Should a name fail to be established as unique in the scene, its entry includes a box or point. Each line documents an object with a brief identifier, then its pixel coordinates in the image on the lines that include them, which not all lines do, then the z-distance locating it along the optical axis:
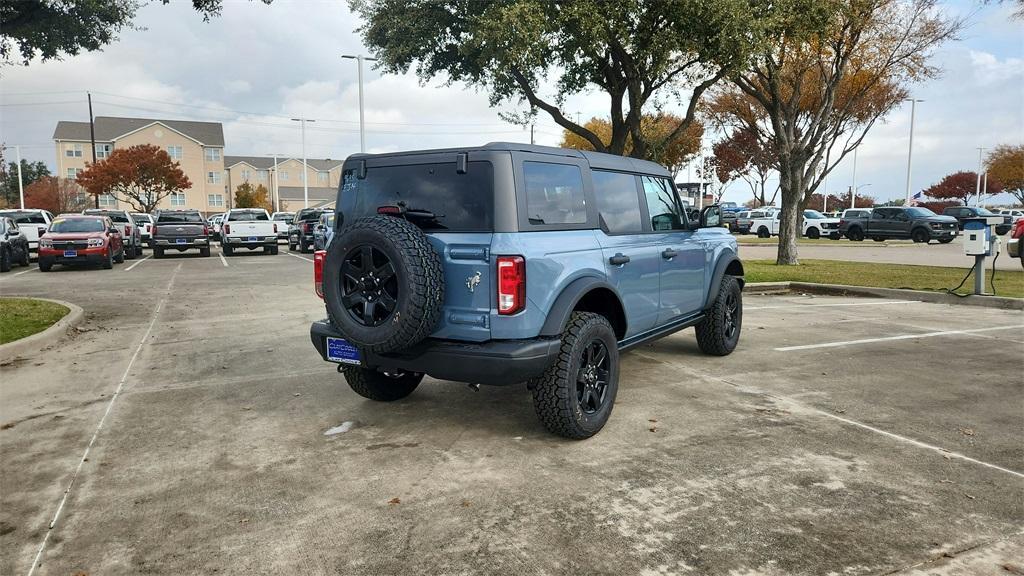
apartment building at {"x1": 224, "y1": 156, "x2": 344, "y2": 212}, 93.88
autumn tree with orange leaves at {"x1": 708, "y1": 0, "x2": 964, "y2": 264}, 14.88
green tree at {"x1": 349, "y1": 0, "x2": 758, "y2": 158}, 14.71
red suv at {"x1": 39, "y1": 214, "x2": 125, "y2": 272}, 18.17
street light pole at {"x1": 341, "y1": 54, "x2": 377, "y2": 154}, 32.12
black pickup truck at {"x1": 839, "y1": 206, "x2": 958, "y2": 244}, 31.48
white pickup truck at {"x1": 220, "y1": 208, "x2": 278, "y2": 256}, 24.89
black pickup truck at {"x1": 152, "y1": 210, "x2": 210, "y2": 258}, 24.08
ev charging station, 10.80
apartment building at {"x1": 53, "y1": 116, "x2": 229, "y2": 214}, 72.69
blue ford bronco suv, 4.08
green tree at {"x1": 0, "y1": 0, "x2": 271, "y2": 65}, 11.55
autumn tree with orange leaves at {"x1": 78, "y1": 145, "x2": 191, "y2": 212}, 50.69
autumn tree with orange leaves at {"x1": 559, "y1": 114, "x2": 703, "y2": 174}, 42.91
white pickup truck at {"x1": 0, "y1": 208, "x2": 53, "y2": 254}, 22.17
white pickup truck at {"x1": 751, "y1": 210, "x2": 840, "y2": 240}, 38.12
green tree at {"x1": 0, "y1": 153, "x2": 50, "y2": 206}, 75.74
